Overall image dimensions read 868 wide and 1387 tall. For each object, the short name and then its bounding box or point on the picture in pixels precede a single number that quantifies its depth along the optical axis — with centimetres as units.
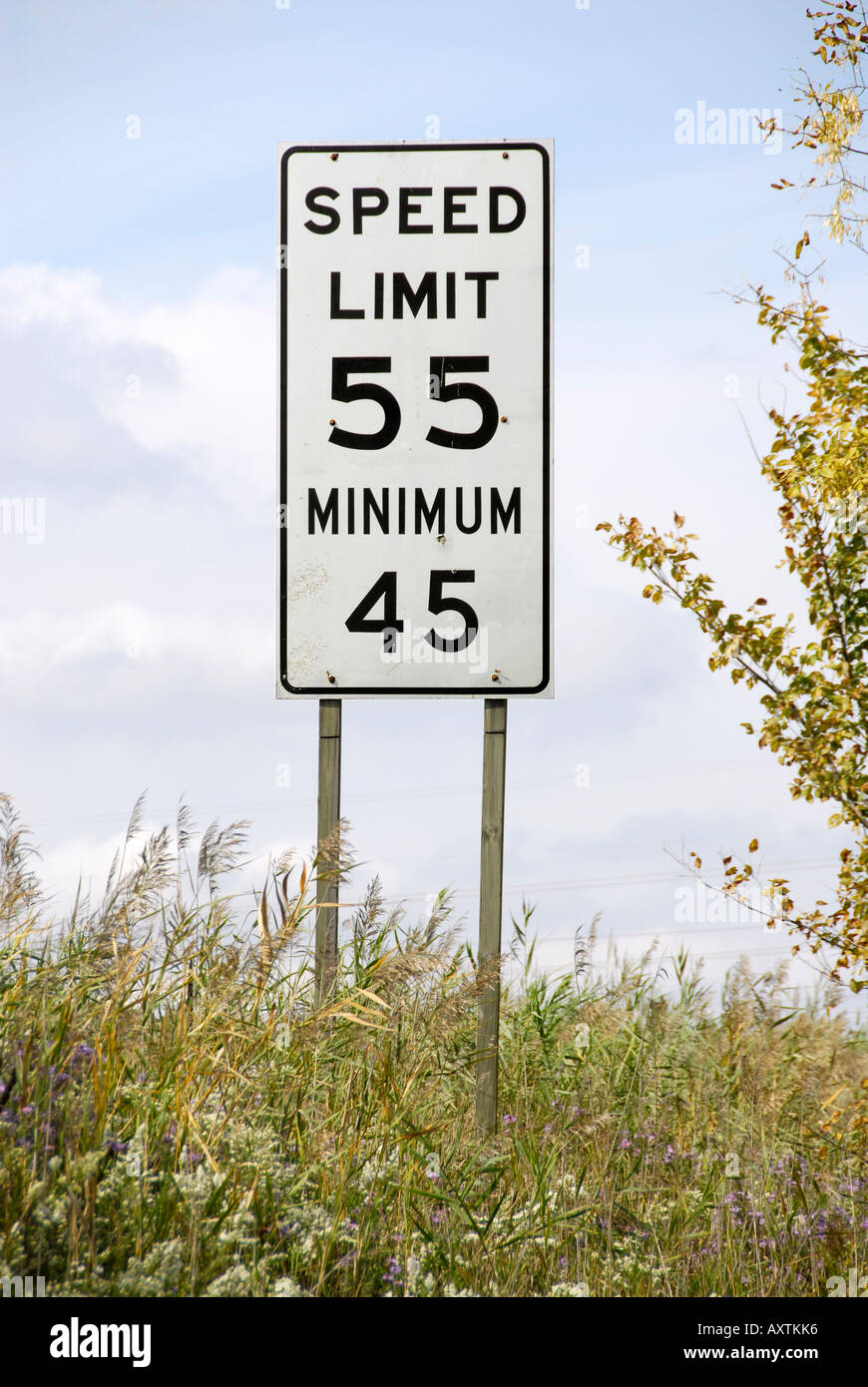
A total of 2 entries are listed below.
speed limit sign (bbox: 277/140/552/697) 927
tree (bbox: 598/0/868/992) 827
